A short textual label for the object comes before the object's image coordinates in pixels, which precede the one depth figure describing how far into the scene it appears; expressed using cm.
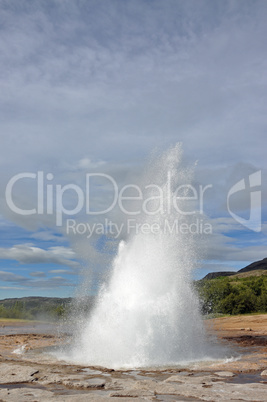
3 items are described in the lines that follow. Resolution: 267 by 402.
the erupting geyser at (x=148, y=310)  1666
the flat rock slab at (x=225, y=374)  1336
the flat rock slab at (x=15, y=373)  1249
